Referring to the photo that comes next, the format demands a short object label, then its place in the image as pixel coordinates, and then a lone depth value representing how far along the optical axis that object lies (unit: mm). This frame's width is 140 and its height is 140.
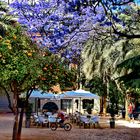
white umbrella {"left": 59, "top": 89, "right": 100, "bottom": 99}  15341
